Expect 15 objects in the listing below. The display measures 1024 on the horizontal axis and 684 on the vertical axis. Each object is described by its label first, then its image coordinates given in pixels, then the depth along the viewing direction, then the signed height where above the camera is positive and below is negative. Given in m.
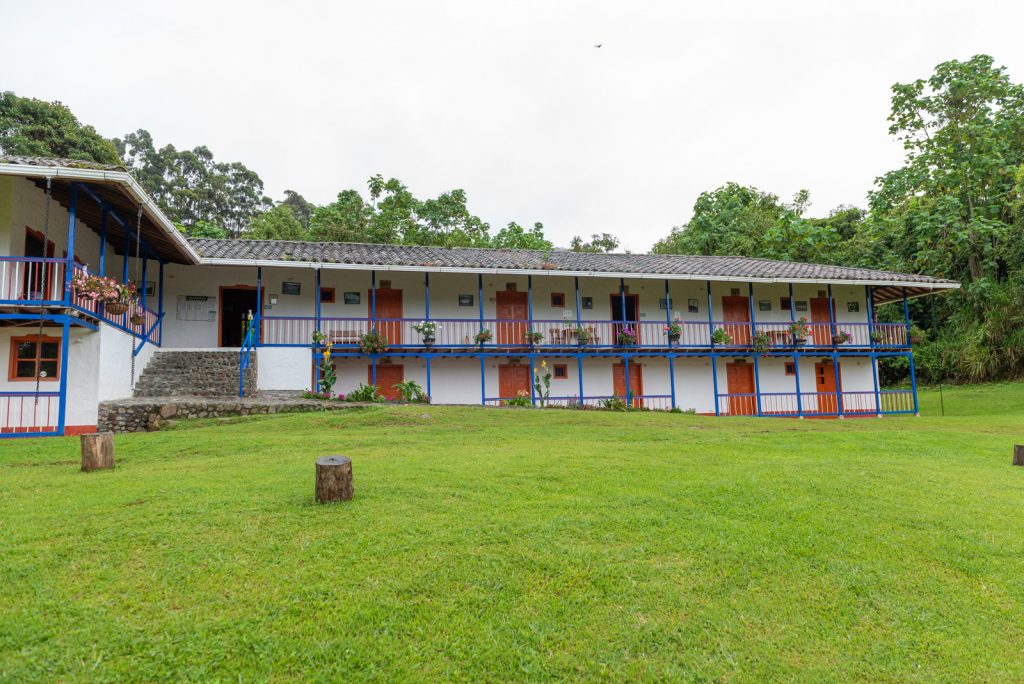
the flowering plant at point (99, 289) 10.24 +2.13
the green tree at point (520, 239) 29.47 +8.06
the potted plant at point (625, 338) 16.84 +1.46
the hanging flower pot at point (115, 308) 11.13 +1.85
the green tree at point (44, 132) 25.53 +13.07
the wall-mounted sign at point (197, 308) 15.77 +2.57
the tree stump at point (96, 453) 6.80 -0.62
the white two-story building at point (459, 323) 11.41 +1.98
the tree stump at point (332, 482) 5.20 -0.80
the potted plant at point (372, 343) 14.82 +1.34
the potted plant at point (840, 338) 17.77 +1.35
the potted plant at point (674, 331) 16.94 +1.63
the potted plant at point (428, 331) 15.49 +1.70
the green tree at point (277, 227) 32.53 +10.21
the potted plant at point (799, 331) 17.45 +1.58
